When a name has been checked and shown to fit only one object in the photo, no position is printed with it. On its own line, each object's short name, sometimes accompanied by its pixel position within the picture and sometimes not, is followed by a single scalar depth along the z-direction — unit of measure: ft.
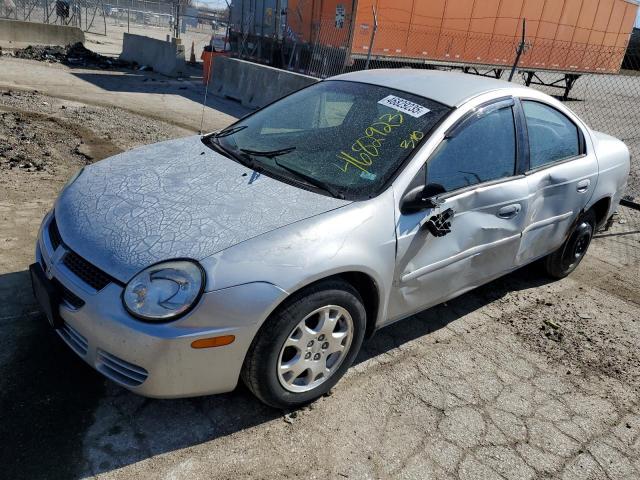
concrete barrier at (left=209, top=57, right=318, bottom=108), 35.50
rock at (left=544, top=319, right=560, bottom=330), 12.92
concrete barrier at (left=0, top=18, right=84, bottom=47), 59.36
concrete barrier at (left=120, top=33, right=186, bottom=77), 51.34
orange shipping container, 42.75
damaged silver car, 7.47
